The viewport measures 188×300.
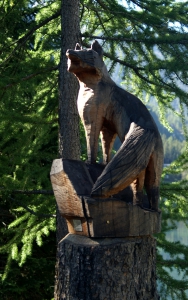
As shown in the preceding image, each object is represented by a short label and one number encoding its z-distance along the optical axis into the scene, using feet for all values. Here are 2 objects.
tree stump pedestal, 18.86
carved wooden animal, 19.12
